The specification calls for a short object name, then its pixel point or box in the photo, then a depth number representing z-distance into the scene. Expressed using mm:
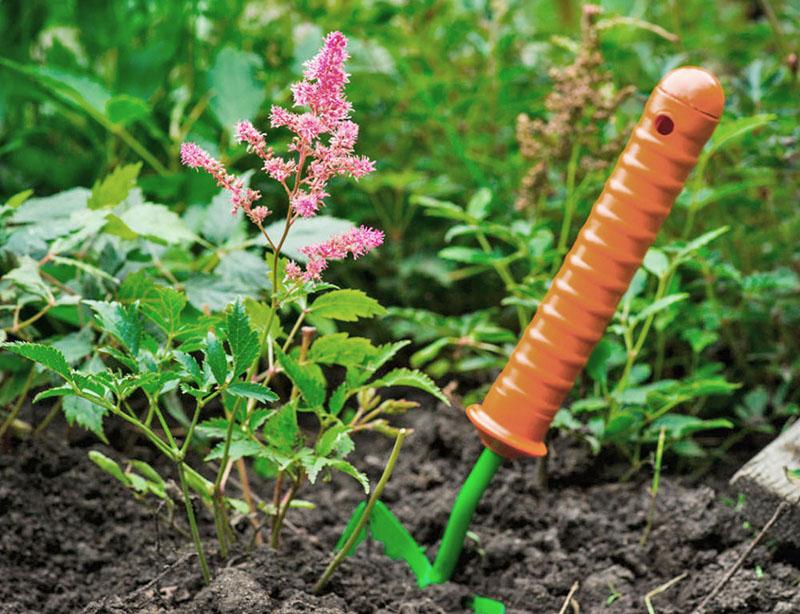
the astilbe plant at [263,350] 1039
